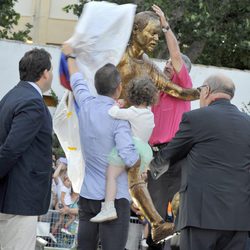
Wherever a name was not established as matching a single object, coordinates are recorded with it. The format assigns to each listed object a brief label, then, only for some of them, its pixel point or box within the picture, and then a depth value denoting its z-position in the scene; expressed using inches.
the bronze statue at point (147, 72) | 422.6
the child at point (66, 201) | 617.0
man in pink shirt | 441.3
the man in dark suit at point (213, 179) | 355.7
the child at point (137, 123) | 369.1
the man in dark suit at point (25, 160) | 355.5
